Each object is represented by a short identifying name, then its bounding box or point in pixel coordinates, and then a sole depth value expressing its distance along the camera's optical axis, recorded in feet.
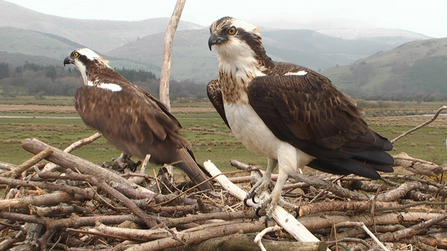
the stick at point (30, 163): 14.05
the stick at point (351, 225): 13.73
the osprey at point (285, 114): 13.82
